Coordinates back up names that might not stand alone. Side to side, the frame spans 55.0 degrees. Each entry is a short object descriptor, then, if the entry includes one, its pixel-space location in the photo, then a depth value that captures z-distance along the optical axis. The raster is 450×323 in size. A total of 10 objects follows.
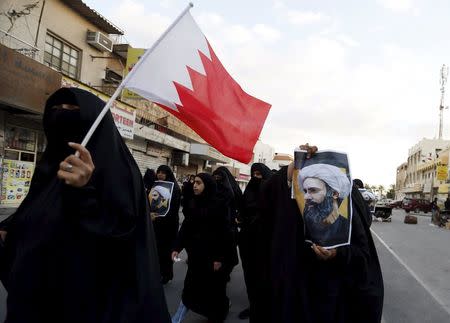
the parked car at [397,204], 51.72
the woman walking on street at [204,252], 4.37
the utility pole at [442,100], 53.71
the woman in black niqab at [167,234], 5.80
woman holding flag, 1.75
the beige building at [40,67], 11.97
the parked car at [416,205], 39.72
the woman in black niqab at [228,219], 4.59
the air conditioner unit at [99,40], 15.93
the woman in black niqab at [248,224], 4.83
